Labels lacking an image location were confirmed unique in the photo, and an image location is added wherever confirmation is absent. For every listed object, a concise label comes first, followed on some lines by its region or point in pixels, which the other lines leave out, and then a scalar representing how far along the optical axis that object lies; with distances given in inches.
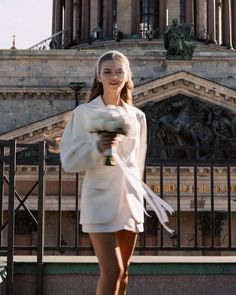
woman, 193.3
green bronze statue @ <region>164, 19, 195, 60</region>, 1364.9
